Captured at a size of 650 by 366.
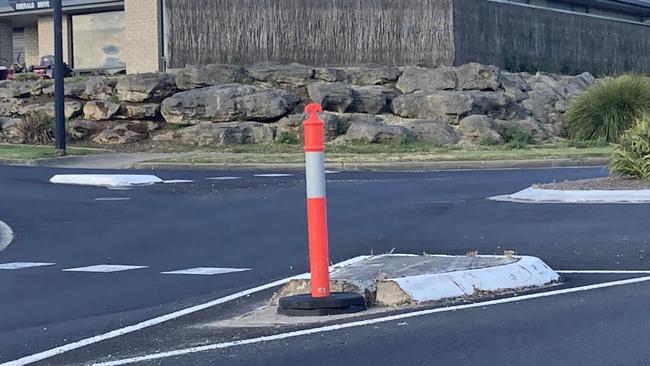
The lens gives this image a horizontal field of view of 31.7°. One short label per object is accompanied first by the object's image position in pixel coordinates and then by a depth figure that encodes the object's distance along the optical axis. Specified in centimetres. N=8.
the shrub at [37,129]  3134
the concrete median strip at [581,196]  1532
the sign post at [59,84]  2792
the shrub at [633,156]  1636
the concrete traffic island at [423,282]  808
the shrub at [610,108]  3191
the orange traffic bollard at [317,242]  764
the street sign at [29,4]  3925
